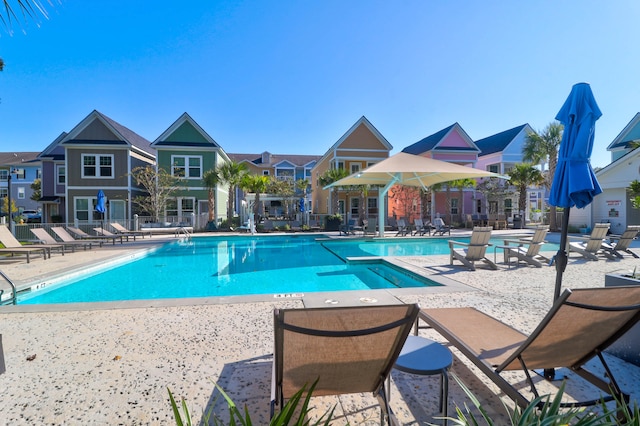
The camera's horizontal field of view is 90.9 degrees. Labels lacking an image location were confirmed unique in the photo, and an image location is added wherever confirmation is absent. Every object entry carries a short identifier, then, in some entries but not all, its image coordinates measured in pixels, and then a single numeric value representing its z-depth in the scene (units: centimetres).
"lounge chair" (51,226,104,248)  1239
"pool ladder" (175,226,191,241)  1745
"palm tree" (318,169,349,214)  2389
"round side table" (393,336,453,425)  207
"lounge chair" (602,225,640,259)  969
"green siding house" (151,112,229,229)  2309
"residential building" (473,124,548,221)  2977
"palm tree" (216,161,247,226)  2197
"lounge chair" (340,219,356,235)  1834
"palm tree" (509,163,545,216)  2306
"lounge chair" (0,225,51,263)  953
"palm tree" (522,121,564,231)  2116
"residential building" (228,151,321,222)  3741
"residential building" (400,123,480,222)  2811
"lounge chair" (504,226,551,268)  837
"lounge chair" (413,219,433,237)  1791
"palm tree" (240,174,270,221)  2223
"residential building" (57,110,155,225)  2180
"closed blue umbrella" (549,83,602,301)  312
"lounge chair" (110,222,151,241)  1662
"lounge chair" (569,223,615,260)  929
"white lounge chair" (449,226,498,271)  802
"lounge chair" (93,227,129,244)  1479
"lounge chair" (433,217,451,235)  1872
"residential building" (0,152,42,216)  4059
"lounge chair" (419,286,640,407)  196
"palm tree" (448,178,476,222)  2481
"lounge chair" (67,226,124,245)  1421
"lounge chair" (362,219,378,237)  1723
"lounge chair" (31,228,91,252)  1180
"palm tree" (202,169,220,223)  2197
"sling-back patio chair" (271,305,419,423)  170
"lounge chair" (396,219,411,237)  1764
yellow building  2702
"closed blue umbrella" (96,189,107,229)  1655
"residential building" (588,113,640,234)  1783
